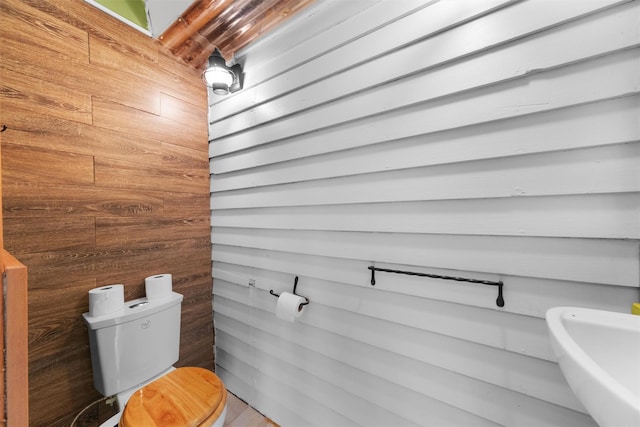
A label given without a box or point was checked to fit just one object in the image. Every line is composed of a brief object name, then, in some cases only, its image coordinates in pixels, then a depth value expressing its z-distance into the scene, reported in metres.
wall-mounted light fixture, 1.55
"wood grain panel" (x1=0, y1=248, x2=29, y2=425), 0.50
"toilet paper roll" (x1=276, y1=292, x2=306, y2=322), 1.41
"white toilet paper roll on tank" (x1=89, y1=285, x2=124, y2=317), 1.29
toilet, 1.07
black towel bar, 0.93
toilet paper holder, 1.44
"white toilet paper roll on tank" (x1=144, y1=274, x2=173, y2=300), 1.54
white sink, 0.47
